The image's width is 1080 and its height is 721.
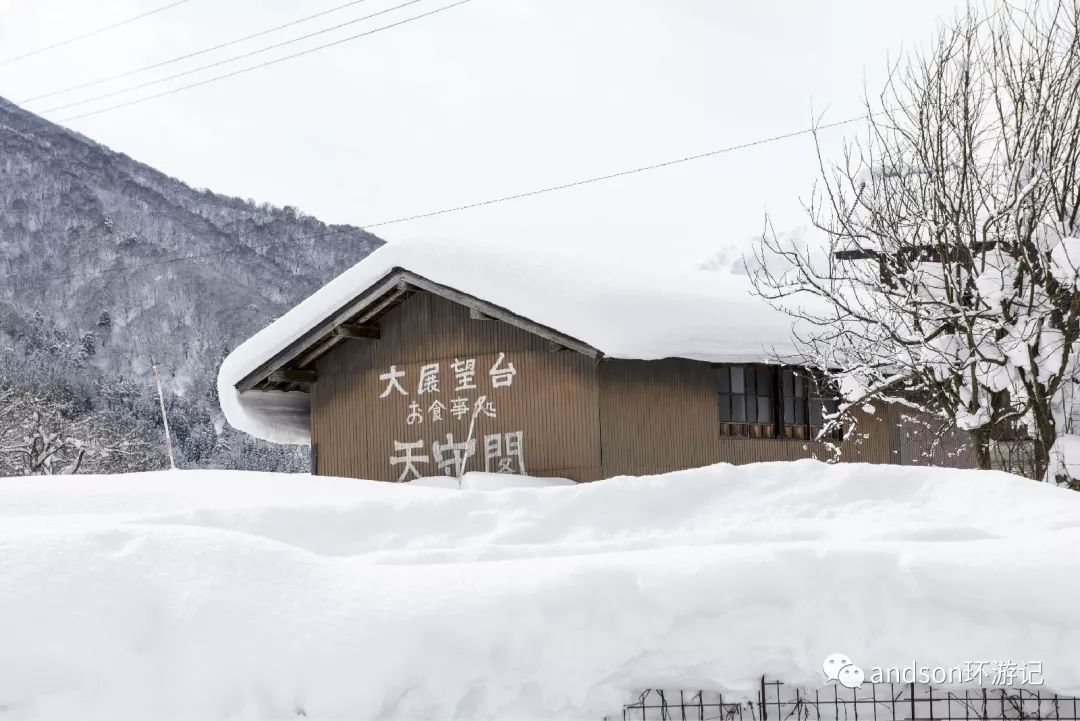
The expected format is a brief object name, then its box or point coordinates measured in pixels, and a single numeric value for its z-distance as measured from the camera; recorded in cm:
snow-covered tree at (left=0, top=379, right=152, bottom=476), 3356
